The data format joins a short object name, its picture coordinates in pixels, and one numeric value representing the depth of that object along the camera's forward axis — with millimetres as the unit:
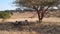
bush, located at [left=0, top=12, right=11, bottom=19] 50375
